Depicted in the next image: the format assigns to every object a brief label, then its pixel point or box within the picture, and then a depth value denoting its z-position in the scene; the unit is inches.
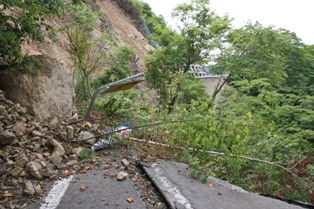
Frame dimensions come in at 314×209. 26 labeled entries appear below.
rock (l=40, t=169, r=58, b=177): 104.0
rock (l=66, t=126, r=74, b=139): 135.3
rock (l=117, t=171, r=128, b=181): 107.9
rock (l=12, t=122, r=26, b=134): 117.6
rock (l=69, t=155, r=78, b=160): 120.9
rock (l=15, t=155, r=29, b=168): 104.1
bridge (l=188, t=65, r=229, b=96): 716.7
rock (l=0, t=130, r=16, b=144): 108.3
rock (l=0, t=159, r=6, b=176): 97.5
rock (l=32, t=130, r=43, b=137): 121.2
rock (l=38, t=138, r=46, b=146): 119.2
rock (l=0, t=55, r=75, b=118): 138.1
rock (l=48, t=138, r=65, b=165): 113.2
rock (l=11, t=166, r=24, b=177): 99.6
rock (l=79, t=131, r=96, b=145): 137.8
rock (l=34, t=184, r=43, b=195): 92.0
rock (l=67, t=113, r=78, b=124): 150.2
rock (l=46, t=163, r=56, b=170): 109.4
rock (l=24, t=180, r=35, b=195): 90.6
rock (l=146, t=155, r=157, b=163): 127.7
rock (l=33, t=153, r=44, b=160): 111.0
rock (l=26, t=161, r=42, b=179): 101.8
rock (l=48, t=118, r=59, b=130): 132.9
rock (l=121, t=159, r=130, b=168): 122.0
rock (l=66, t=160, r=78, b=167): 115.5
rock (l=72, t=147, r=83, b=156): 125.5
